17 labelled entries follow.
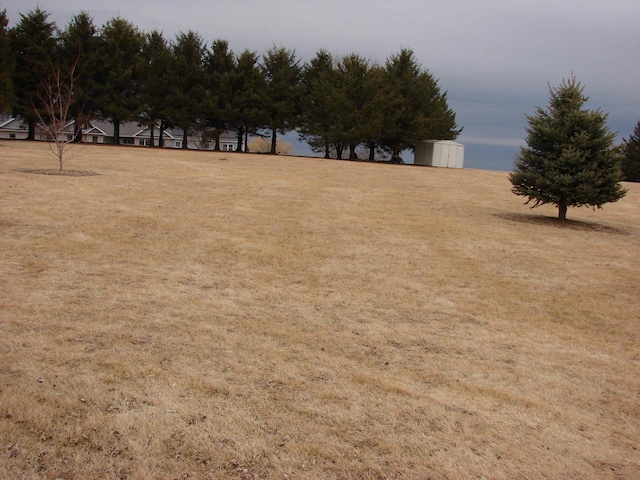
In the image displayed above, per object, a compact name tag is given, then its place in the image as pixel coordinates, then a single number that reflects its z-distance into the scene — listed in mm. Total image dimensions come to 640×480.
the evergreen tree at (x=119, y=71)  42062
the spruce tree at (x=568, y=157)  16016
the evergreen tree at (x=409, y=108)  47156
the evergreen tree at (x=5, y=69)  34281
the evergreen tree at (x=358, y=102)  45612
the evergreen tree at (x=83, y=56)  41531
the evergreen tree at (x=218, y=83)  45438
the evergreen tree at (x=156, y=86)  44062
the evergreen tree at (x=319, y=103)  46625
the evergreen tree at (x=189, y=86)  44594
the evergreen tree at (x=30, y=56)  40094
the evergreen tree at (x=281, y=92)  47031
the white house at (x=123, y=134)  64375
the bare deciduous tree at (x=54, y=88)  36662
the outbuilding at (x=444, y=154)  47125
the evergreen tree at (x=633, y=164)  58469
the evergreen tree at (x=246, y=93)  45750
